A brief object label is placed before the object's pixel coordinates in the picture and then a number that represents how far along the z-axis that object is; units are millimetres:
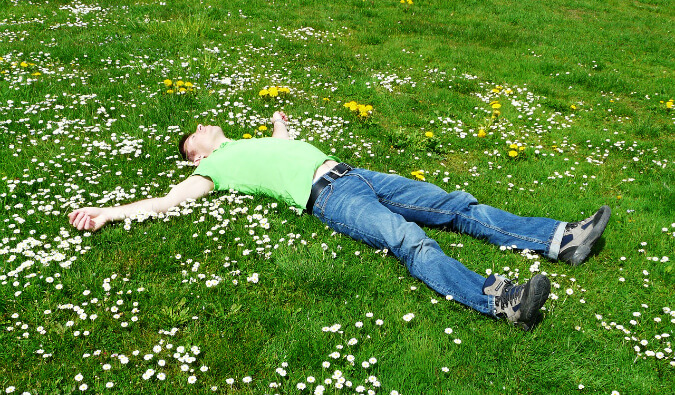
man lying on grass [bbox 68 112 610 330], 4215
